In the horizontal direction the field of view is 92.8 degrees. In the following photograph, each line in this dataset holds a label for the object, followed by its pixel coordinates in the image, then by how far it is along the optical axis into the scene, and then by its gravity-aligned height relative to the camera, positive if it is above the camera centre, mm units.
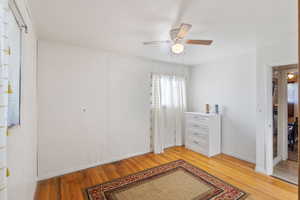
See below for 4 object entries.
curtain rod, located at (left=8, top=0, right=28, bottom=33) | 1008 +702
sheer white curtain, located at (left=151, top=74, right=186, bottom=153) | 3691 -238
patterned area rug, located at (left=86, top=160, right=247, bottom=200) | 2064 -1371
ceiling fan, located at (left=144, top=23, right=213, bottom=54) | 1817 +843
